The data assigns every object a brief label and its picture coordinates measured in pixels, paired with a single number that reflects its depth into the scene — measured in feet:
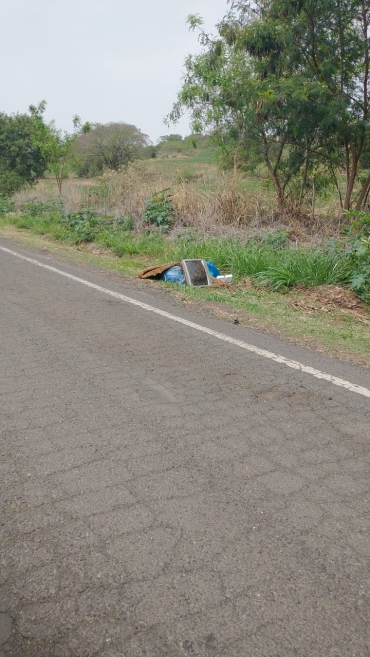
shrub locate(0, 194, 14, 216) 77.40
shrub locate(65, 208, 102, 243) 47.57
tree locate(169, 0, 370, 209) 38.29
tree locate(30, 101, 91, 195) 79.61
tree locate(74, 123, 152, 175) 124.98
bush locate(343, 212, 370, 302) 26.37
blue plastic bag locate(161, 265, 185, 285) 30.19
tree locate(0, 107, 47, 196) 120.57
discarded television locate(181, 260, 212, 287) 29.04
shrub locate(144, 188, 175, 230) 45.83
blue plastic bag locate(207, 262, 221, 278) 30.76
